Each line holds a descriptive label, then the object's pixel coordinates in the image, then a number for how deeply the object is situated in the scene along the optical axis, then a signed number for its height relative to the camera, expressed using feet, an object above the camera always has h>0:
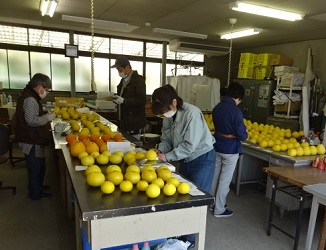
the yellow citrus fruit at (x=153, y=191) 4.51 -1.89
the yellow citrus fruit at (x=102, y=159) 5.94 -1.82
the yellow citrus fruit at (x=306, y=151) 10.01 -2.46
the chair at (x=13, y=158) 14.32 -4.82
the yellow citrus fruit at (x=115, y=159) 6.10 -1.85
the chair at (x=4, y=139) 10.16 -2.53
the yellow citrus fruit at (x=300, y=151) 9.86 -2.43
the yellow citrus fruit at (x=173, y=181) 4.84 -1.84
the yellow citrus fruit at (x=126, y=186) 4.68 -1.90
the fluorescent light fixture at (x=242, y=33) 17.15 +3.48
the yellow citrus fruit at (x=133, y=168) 5.23 -1.77
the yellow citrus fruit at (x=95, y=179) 4.71 -1.81
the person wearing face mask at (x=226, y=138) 9.50 -2.06
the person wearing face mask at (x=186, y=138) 6.60 -1.51
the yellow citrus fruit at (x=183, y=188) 4.69 -1.90
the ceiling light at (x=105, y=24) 16.94 +3.68
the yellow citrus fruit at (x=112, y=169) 5.15 -1.77
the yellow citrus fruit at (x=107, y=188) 4.54 -1.87
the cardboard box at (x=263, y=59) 21.18 +2.04
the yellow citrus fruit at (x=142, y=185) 4.72 -1.88
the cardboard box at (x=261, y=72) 21.45 +0.99
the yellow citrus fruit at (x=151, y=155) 6.09 -1.75
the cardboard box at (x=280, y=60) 20.66 +1.94
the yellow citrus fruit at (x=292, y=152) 9.74 -2.45
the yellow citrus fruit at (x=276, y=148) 10.37 -2.47
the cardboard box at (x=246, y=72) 22.71 +1.00
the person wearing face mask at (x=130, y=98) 11.46 -0.84
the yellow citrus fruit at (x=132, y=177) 4.90 -1.81
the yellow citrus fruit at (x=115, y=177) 4.82 -1.80
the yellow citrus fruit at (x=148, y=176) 4.90 -1.79
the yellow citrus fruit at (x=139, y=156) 6.14 -1.78
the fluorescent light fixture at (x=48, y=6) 13.01 +3.63
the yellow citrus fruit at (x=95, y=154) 6.16 -1.79
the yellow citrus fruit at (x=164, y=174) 5.04 -1.80
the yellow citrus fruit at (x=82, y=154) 6.10 -1.79
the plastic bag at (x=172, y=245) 4.85 -3.04
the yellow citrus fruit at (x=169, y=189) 4.63 -1.90
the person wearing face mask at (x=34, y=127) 9.86 -1.95
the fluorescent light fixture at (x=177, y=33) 19.43 +3.62
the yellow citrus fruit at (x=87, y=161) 5.81 -1.83
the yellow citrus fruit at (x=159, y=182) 4.74 -1.83
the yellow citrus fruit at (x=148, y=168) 5.24 -1.76
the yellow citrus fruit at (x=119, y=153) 6.28 -1.76
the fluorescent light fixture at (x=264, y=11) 12.03 +3.51
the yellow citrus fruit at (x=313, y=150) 10.12 -2.44
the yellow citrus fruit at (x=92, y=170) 5.04 -1.76
